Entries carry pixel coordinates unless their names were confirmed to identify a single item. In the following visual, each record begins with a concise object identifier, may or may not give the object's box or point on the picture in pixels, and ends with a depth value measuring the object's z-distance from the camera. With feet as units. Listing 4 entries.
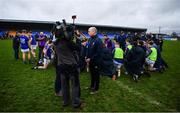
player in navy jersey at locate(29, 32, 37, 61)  25.85
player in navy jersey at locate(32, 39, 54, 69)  20.18
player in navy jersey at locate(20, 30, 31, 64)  23.47
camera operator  9.71
